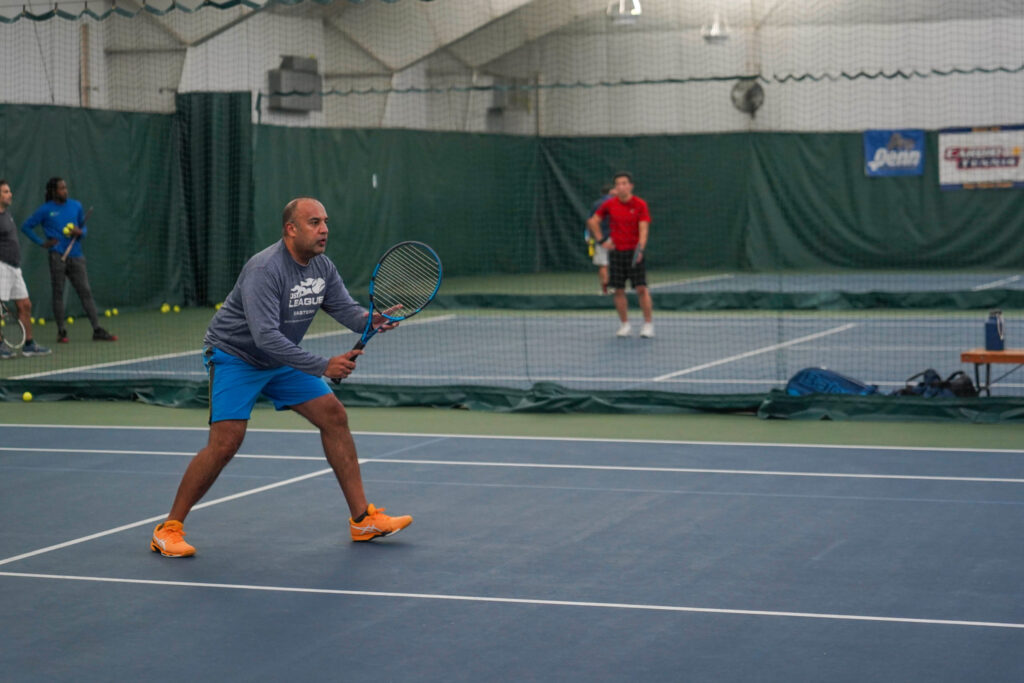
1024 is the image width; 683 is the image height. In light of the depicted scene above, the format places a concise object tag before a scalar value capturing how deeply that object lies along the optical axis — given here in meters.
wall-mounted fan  28.36
